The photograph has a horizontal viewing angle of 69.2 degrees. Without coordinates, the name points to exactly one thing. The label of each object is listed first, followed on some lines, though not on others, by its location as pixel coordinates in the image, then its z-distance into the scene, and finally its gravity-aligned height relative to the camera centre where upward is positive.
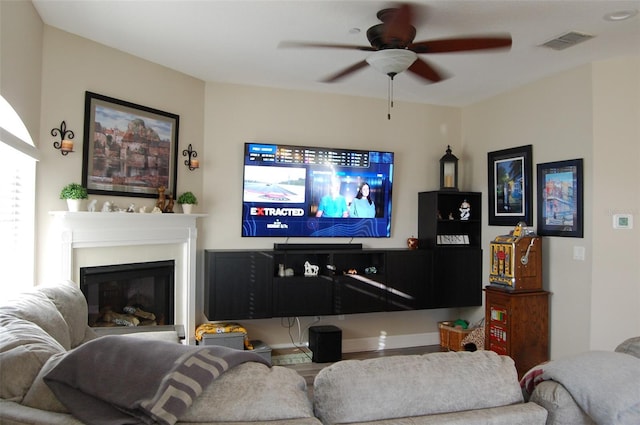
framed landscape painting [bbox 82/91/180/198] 3.69 +0.61
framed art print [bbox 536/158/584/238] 4.04 +0.24
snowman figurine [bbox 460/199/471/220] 5.18 +0.14
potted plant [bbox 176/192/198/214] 4.30 +0.17
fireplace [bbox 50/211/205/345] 3.43 -0.20
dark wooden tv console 4.42 -0.63
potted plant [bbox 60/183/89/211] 3.41 +0.17
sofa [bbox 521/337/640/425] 1.32 -0.49
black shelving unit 5.08 -0.25
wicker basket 5.00 -1.24
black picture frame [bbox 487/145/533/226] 4.58 +0.39
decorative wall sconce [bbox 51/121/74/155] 3.45 +0.60
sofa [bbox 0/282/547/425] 1.17 -0.45
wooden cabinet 4.17 -0.93
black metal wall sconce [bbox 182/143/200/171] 4.49 +0.58
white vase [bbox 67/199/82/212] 3.41 +0.11
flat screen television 4.74 +0.32
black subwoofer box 4.60 -1.23
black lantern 5.28 +0.58
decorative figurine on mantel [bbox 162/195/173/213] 4.20 +0.11
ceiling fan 2.65 +1.08
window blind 2.90 -0.01
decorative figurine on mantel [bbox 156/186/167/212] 4.15 +0.18
